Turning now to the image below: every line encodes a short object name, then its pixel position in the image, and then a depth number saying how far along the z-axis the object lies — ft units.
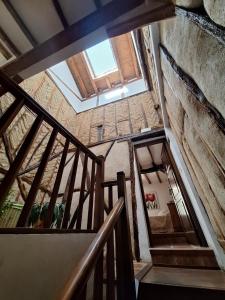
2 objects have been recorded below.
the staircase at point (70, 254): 2.73
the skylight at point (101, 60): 21.84
